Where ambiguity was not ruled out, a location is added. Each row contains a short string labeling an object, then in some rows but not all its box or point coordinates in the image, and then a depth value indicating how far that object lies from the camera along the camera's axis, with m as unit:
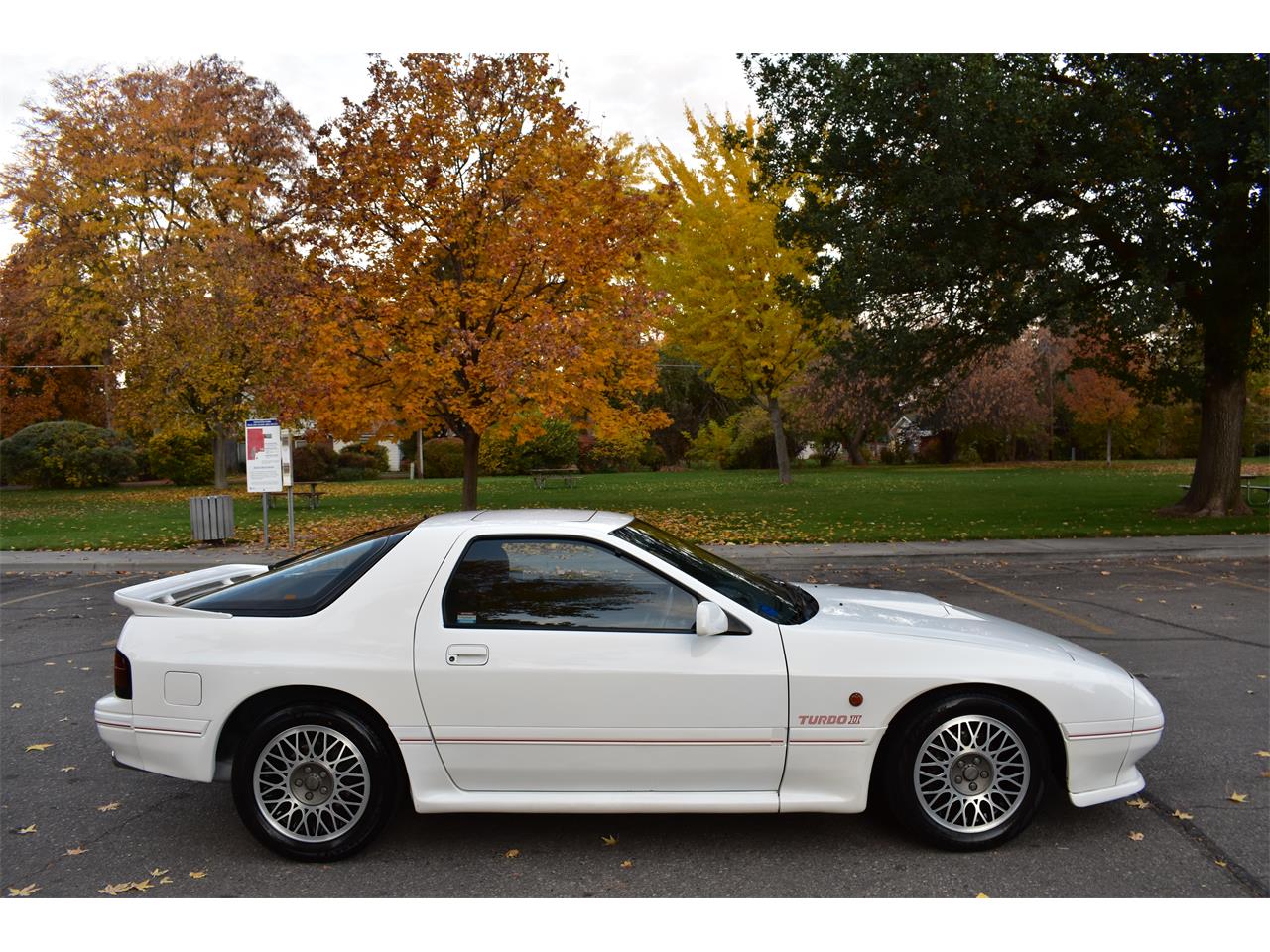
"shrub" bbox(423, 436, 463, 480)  40.44
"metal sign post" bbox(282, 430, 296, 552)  14.21
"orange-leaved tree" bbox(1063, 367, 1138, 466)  43.47
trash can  15.18
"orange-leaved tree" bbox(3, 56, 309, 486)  27.59
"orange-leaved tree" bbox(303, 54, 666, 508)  16.06
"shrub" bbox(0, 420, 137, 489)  31.86
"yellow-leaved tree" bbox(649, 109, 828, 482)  26.02
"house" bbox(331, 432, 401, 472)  47.71
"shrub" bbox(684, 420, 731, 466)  45.66
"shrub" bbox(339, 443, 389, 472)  40.81
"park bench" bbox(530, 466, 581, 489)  28.02
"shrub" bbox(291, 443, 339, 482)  37.62
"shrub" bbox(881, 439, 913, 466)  51.41
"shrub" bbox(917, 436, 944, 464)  51.69
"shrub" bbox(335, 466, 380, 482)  39.28
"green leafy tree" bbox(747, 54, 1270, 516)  14.19
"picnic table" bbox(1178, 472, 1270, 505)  19.73
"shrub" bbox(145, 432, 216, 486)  34.75
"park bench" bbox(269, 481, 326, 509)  22.30
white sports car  3.75
